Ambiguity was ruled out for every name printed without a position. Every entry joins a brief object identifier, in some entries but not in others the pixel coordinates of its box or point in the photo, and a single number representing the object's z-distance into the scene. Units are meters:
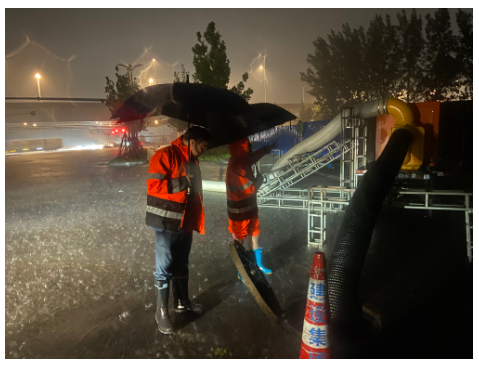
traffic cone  2.70
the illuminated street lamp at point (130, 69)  22.31
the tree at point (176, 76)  22.30
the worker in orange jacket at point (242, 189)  4.26
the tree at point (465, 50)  18.02
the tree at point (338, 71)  22.75
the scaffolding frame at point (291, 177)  8.57
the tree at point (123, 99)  23.25
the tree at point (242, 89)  19.14
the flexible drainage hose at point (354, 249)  3.33
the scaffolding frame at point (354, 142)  7.91
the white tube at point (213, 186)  11.98
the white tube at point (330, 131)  7.90
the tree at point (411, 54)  20.20
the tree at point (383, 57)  21.17
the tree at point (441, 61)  18.94
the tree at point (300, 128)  20.91
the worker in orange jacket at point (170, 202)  3.24
